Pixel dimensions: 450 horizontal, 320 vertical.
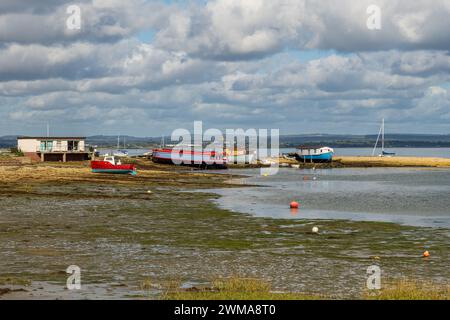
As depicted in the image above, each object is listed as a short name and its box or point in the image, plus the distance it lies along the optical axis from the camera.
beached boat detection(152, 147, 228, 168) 123.88
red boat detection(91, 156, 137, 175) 87.69
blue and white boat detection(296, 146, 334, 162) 153.12
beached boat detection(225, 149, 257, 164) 145.21
